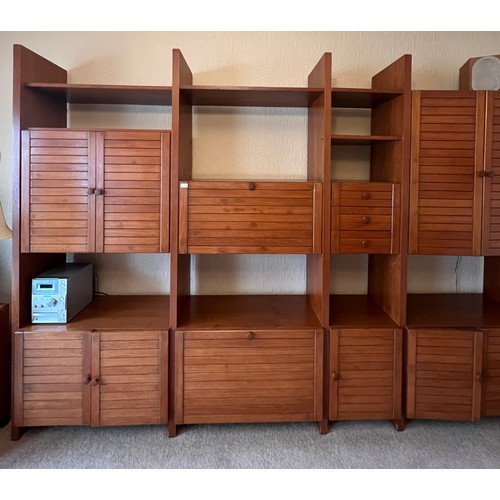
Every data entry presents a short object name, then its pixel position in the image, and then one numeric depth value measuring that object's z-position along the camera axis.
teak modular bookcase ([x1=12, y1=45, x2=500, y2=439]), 2.13
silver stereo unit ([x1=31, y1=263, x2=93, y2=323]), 2.17
